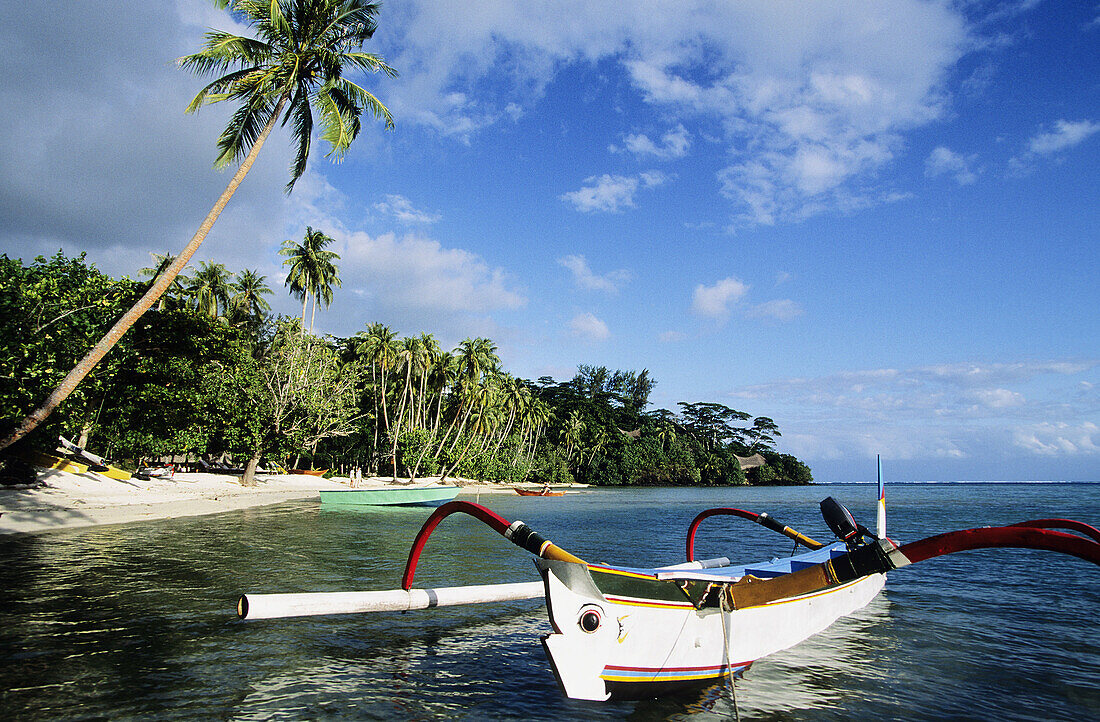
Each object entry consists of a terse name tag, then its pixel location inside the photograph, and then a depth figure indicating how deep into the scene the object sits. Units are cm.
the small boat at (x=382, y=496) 2964
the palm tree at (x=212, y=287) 4181
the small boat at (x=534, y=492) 5318
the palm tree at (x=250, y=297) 4688
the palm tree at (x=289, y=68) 1462
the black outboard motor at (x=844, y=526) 843
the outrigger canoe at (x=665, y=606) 480
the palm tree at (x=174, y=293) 1684
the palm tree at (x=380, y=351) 4653
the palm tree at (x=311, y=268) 4931
